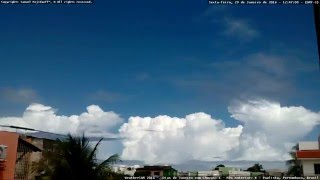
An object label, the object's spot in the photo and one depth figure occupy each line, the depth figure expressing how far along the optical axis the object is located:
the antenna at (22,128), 34.41
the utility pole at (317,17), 8.49
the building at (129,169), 61.87
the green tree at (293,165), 43.06
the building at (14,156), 28.48
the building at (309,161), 33.22
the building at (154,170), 61.12
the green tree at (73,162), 22.75
